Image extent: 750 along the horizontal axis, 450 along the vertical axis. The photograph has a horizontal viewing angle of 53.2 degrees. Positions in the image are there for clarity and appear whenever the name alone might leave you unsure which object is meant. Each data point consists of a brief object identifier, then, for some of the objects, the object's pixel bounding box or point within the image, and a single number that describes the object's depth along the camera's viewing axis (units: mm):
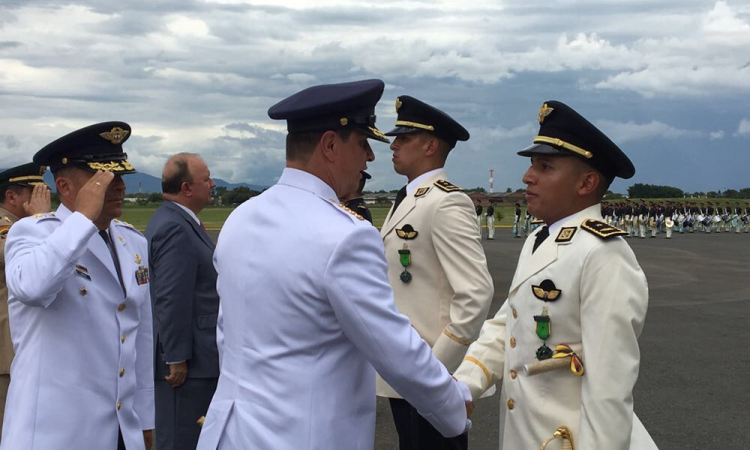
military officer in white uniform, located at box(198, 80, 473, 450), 2281
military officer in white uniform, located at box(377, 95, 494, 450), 4188
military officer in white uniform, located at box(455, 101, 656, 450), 2742
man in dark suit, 4762
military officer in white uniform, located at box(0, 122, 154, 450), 2971
